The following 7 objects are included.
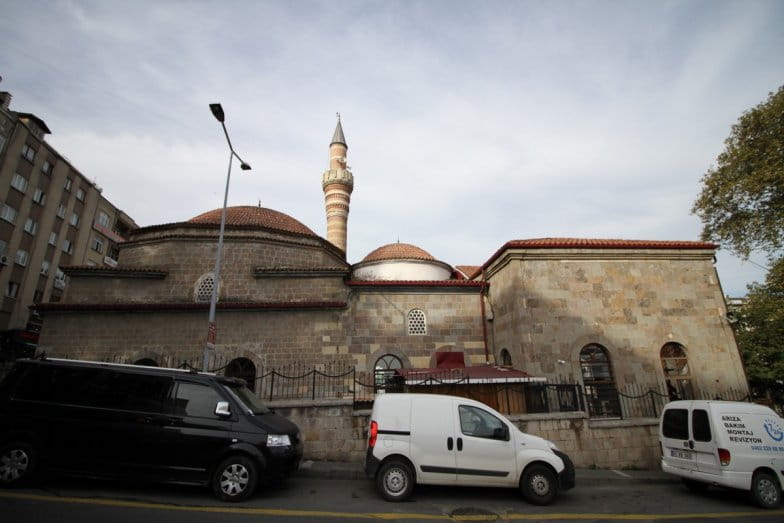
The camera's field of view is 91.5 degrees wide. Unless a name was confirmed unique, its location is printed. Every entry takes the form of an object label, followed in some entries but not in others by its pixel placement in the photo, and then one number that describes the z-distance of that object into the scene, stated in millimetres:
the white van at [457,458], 6039
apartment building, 24312
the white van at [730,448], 6441
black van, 5539
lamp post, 8719
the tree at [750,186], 14641
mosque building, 12062
